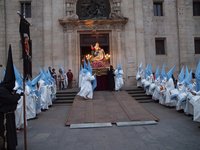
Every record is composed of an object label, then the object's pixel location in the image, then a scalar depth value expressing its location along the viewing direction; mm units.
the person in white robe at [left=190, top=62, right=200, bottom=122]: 6045
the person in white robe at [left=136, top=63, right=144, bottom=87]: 12932
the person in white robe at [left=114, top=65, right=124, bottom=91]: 12448
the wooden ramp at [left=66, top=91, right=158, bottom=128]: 7005
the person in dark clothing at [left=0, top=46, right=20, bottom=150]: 4210
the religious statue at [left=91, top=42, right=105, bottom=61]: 14188
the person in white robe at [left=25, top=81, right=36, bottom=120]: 7623
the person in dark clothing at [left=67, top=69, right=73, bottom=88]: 13469
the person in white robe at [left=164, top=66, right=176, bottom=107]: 9377
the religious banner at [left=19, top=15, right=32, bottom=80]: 4465
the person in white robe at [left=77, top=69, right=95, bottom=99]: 10547
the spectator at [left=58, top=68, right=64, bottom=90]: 13168
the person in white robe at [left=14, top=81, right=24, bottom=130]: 6456
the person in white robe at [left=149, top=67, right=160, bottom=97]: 10714
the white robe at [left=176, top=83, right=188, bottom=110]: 8161
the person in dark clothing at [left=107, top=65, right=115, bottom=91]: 12609
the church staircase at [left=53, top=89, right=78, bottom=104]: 10896
